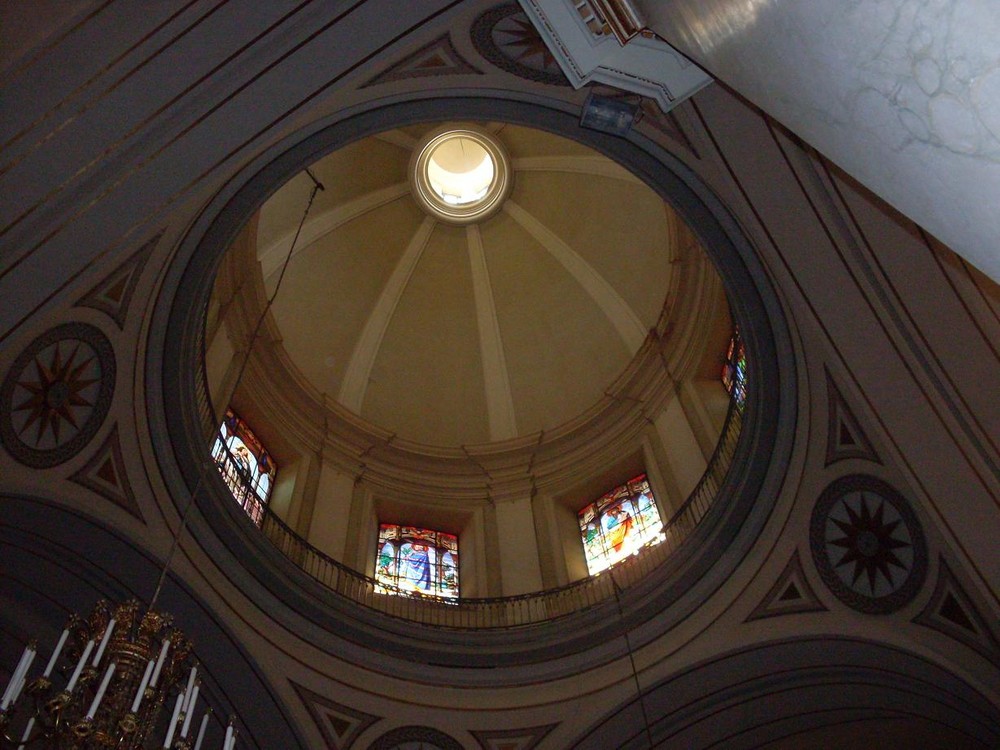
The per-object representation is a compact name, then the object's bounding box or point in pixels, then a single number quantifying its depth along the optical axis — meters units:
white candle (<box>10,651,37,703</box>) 4.46
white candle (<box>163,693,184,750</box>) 4.68
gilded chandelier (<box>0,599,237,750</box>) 4.45
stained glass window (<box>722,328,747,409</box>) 9.74
